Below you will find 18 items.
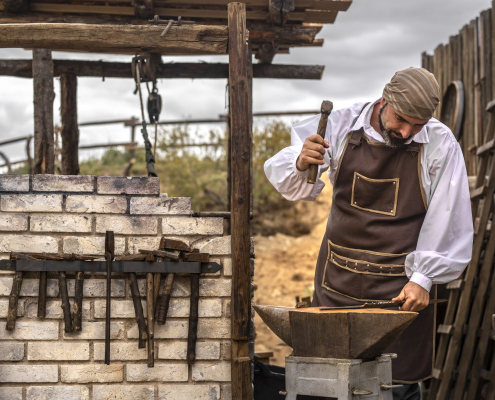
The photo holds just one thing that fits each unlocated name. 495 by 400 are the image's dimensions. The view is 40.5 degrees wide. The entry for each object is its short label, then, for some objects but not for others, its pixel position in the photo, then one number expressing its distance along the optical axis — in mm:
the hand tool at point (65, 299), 3705
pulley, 5474
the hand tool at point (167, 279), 3734
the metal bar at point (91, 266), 3709
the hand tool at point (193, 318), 3783
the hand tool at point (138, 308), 3711
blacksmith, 3426
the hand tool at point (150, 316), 3707
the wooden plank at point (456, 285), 5660
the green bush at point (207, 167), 13969
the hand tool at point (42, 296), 3711
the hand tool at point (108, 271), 3664
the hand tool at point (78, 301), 3723
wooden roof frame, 3684
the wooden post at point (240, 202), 3678
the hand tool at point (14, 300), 3713
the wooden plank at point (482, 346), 5254
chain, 4419
